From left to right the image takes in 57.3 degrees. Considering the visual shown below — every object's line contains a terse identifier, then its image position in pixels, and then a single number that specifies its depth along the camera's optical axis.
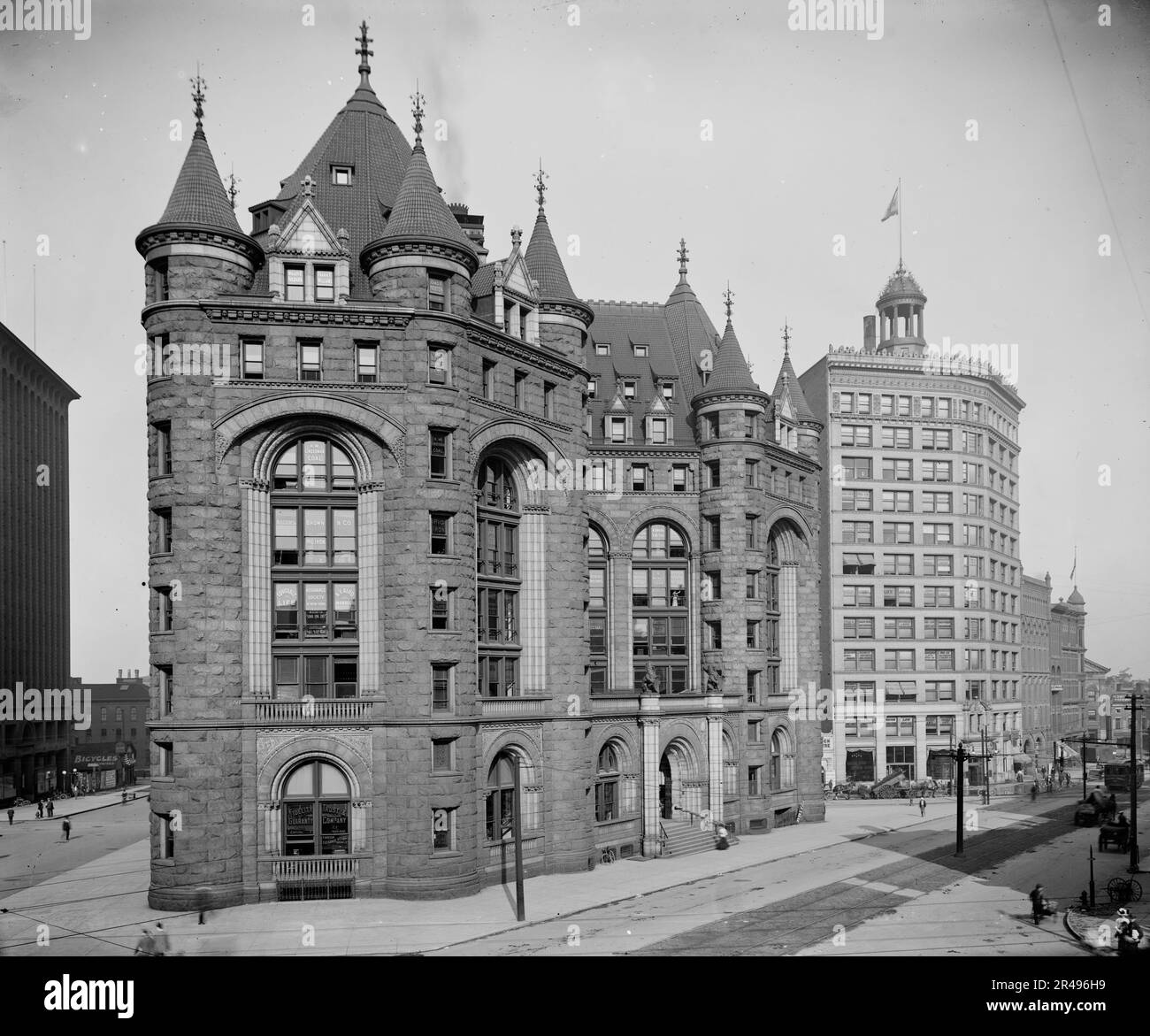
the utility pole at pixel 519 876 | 35.75
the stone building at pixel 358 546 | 38.59
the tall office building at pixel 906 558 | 91.44
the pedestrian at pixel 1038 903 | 34.66
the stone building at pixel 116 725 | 126.19
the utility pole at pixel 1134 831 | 42.65
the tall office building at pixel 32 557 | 77.68
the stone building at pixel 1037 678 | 106.31
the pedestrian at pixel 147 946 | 30.35
